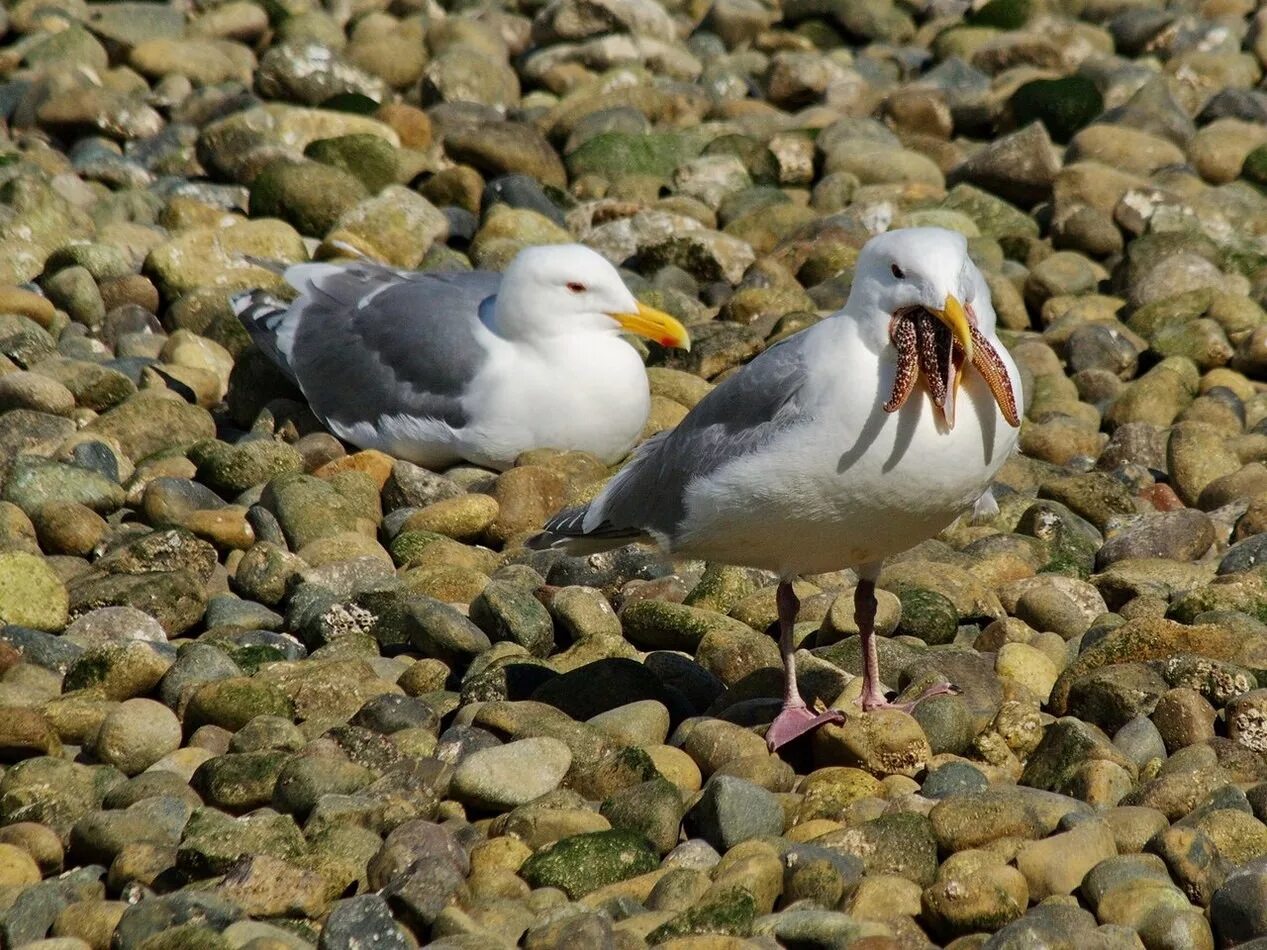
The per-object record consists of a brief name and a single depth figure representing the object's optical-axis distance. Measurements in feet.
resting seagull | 53.67
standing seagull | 33.09
